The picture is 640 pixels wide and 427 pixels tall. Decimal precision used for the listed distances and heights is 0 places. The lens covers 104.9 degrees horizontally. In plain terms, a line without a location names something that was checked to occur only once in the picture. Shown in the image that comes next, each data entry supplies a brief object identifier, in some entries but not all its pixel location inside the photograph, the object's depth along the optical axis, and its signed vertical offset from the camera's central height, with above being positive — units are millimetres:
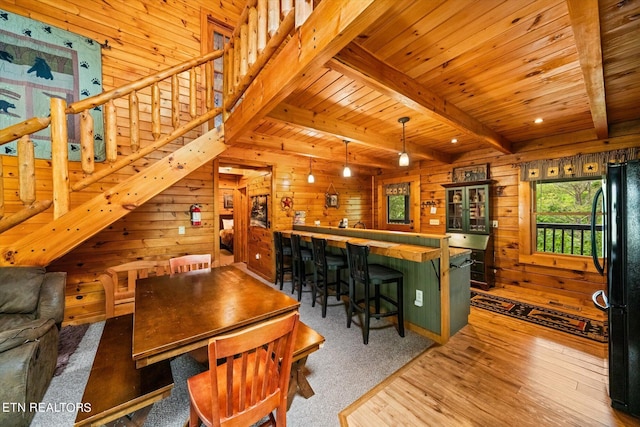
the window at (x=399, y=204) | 5832 +191
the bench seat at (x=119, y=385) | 1197 -936
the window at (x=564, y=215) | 3895 -106
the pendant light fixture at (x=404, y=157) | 3274 +721
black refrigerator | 1717 -563
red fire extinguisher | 3732 -19
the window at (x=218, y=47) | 3963 +2758
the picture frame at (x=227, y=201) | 9109 +457
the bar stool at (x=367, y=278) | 2576 -715
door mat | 2807 -1397
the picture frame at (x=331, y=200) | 5817 +286
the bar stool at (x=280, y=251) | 4145 -670
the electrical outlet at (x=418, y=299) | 2826 -1013
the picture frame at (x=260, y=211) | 5137 +39
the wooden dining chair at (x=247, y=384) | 1021 -887
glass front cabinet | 4489 +43
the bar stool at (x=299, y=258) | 3787 -706
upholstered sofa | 1521 -880
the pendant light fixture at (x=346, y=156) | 4282 +1092
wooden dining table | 1310 -662
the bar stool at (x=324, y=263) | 3240 -704
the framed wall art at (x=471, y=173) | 4703 +739
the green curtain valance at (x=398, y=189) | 6007 +562
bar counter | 2602 -773
